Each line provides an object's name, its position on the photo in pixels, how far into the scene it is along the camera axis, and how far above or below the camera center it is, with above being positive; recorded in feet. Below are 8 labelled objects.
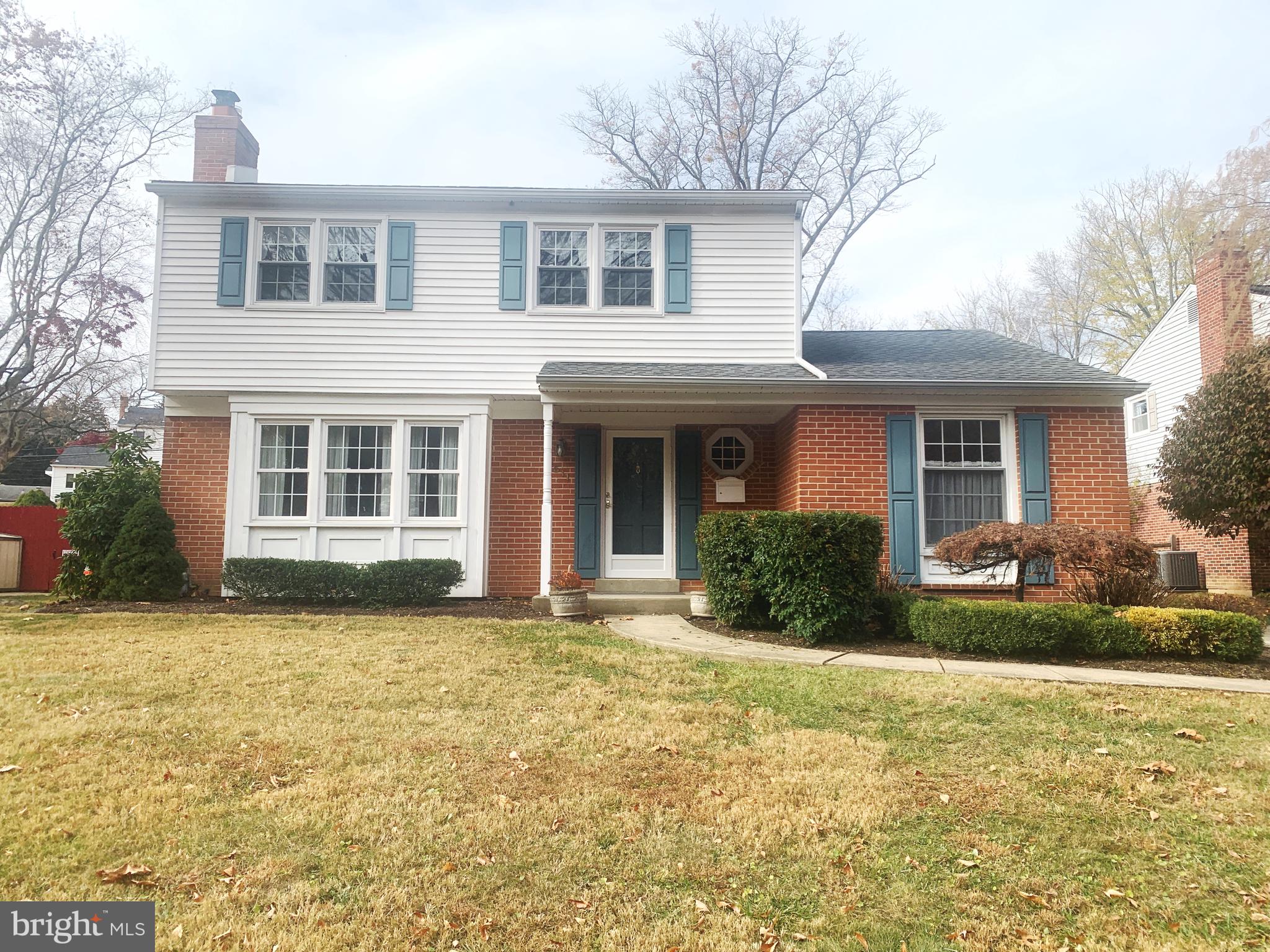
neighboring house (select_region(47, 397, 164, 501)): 101.14 +12.32
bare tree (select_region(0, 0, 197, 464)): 56.08 +26.05
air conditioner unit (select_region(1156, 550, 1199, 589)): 54.70 -1.68
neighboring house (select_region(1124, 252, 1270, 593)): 49.67 +14.13
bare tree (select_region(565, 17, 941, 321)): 70.13 +39.30
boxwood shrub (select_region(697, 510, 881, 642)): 25.89 -0.78
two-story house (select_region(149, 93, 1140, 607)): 36.52 +8.48
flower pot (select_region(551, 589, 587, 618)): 30.78 -2.34
